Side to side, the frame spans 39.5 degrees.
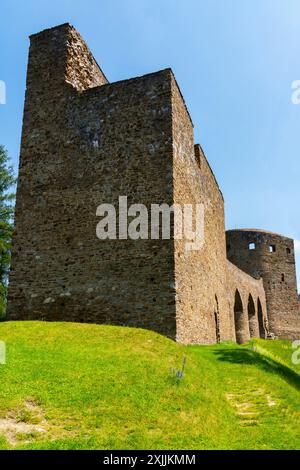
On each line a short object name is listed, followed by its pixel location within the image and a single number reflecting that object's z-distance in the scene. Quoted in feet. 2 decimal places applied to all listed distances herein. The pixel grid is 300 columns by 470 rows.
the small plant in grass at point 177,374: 25.81
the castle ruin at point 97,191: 41.27
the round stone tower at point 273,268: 128.16
